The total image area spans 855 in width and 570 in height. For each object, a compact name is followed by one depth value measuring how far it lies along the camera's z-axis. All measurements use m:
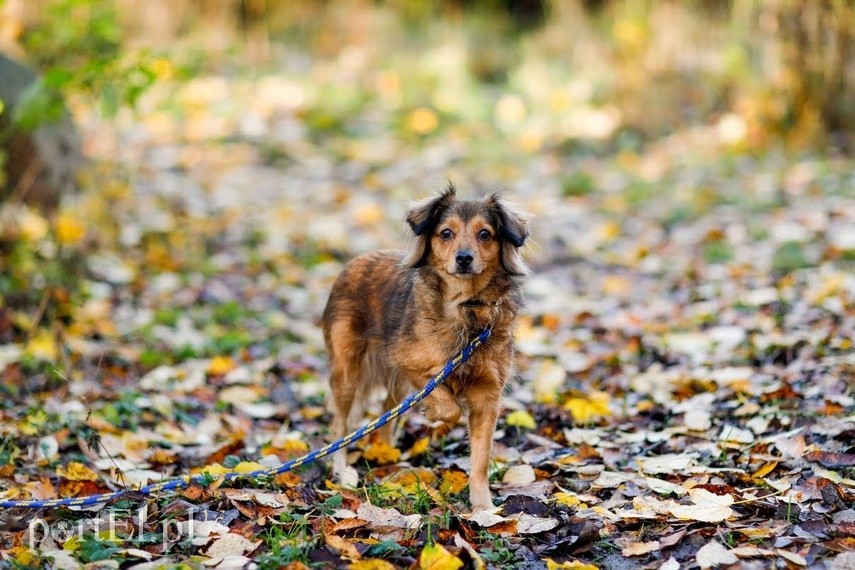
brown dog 4.27
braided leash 3.49
